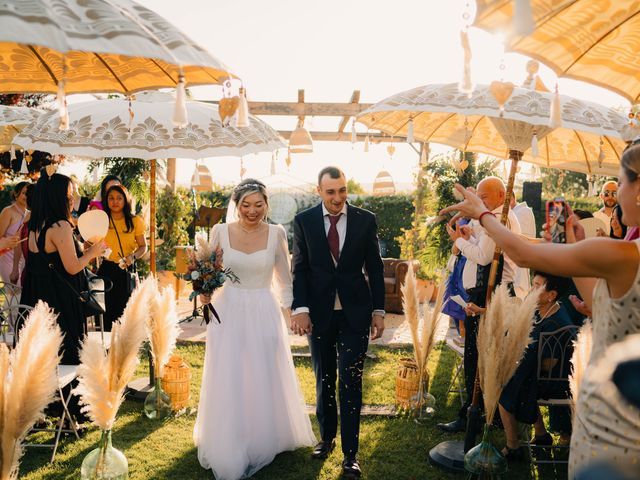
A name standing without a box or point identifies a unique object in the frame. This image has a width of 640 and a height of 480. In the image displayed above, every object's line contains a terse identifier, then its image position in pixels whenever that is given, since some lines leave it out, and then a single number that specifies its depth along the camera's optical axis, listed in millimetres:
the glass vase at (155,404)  5461
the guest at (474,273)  5230
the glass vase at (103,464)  3412
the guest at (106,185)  6957
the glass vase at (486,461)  3781
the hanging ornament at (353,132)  6678
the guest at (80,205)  8484
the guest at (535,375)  4480
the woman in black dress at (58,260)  4695
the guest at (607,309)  1916
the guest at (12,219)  7734
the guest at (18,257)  7212
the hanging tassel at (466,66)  2438
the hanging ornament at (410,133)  4773
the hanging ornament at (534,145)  3987
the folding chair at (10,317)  4492
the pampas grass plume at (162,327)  5043
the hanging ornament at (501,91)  3500
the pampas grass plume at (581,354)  3260
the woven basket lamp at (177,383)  5680
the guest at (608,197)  7291
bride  4480
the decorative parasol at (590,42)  2857
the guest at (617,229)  4148
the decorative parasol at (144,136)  5406
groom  4414
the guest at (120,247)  6723
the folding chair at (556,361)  4402
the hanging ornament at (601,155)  5507
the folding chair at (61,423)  4441
